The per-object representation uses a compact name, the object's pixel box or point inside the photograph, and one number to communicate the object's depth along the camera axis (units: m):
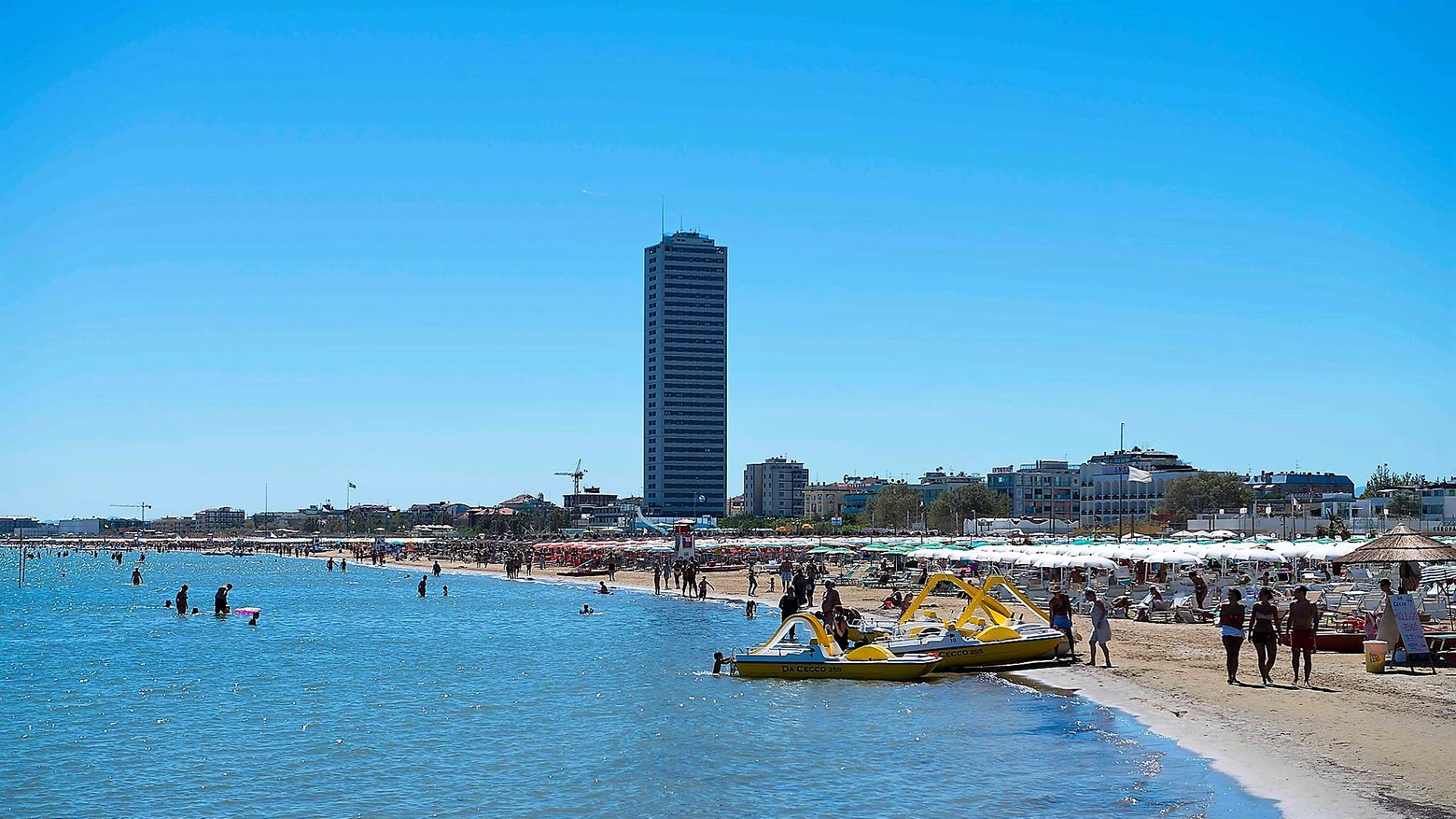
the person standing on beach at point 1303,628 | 19.94
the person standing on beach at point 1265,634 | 20.16
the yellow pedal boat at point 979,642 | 24.77
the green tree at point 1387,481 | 127.00
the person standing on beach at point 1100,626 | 24.22
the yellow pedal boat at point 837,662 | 24.16
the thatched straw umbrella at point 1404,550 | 25.89
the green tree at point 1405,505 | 95.94
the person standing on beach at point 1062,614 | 25.73
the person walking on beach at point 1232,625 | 20.39
